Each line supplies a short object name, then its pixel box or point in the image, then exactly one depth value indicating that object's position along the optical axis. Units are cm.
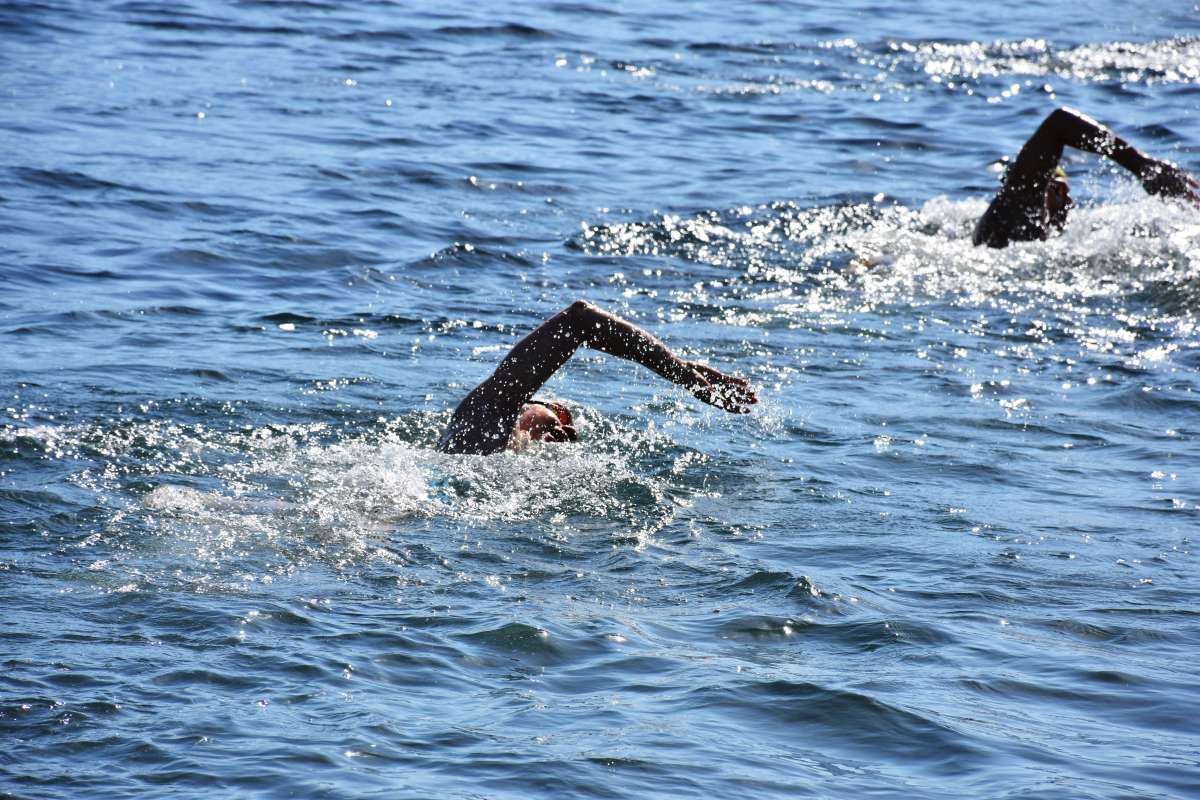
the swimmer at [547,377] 1484
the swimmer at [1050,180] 2258
